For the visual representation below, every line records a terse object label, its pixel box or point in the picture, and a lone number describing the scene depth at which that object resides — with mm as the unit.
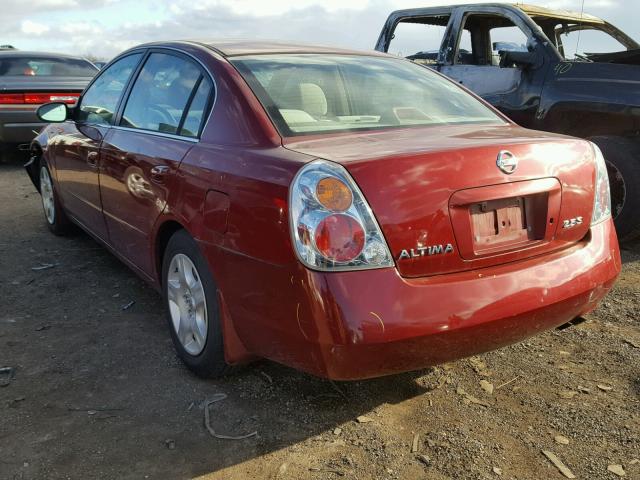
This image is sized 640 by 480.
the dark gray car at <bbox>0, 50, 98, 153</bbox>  8398
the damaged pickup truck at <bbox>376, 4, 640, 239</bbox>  4738
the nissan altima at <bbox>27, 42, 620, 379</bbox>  2146
